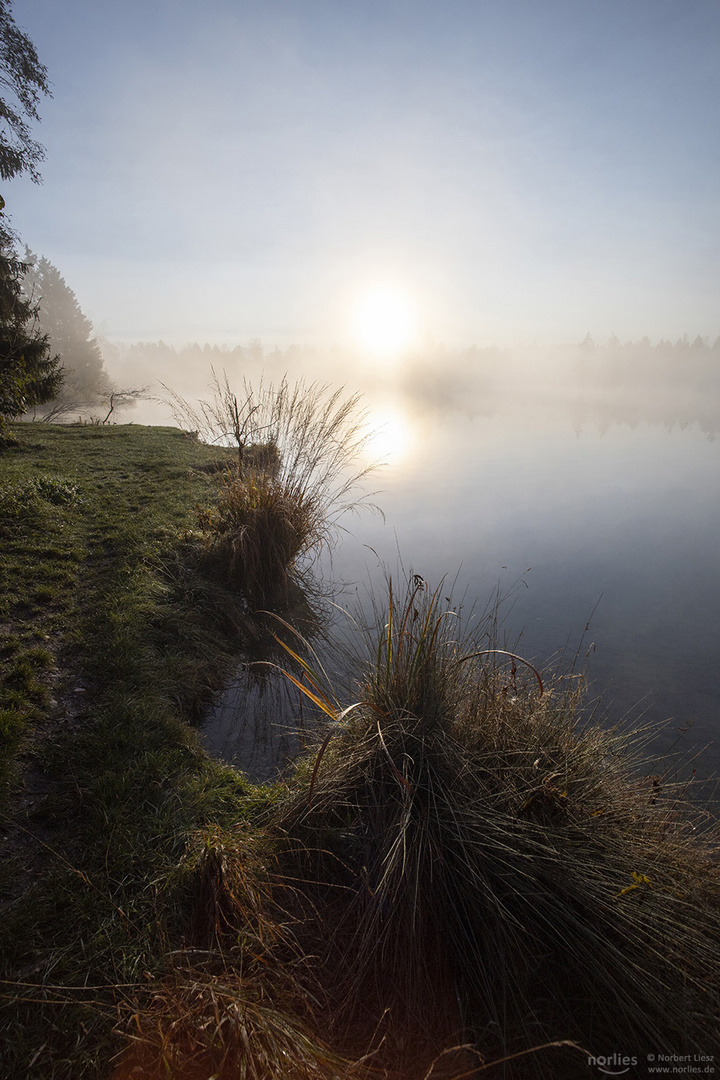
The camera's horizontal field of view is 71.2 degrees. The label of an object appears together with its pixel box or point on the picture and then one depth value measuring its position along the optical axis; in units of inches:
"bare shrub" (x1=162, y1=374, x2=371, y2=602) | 177.2
